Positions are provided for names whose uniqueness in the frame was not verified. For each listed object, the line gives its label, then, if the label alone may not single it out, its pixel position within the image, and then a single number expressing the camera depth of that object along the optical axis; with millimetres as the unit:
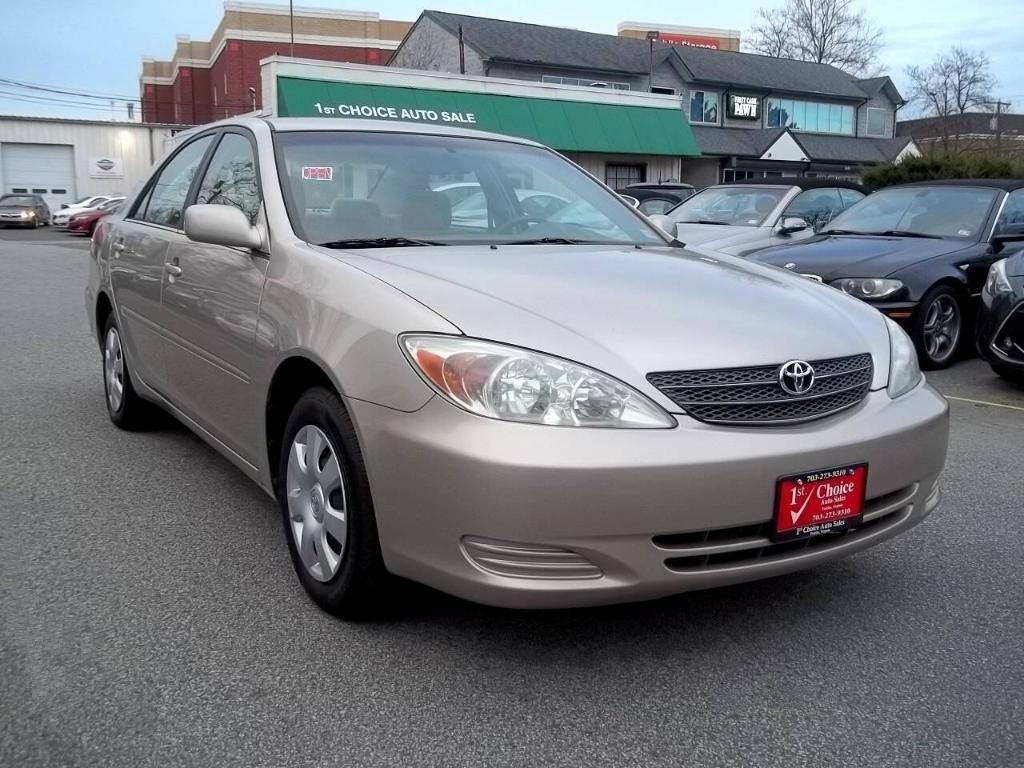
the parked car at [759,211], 9961
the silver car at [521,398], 2479
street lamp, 40038
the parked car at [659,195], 14703
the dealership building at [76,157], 44062
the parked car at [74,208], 34938
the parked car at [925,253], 7340
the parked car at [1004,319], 6418
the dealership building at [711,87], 37094
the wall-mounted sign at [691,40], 55625
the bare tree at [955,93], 71312
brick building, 51812
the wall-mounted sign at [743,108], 43719
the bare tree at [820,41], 66000
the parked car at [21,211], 35969
